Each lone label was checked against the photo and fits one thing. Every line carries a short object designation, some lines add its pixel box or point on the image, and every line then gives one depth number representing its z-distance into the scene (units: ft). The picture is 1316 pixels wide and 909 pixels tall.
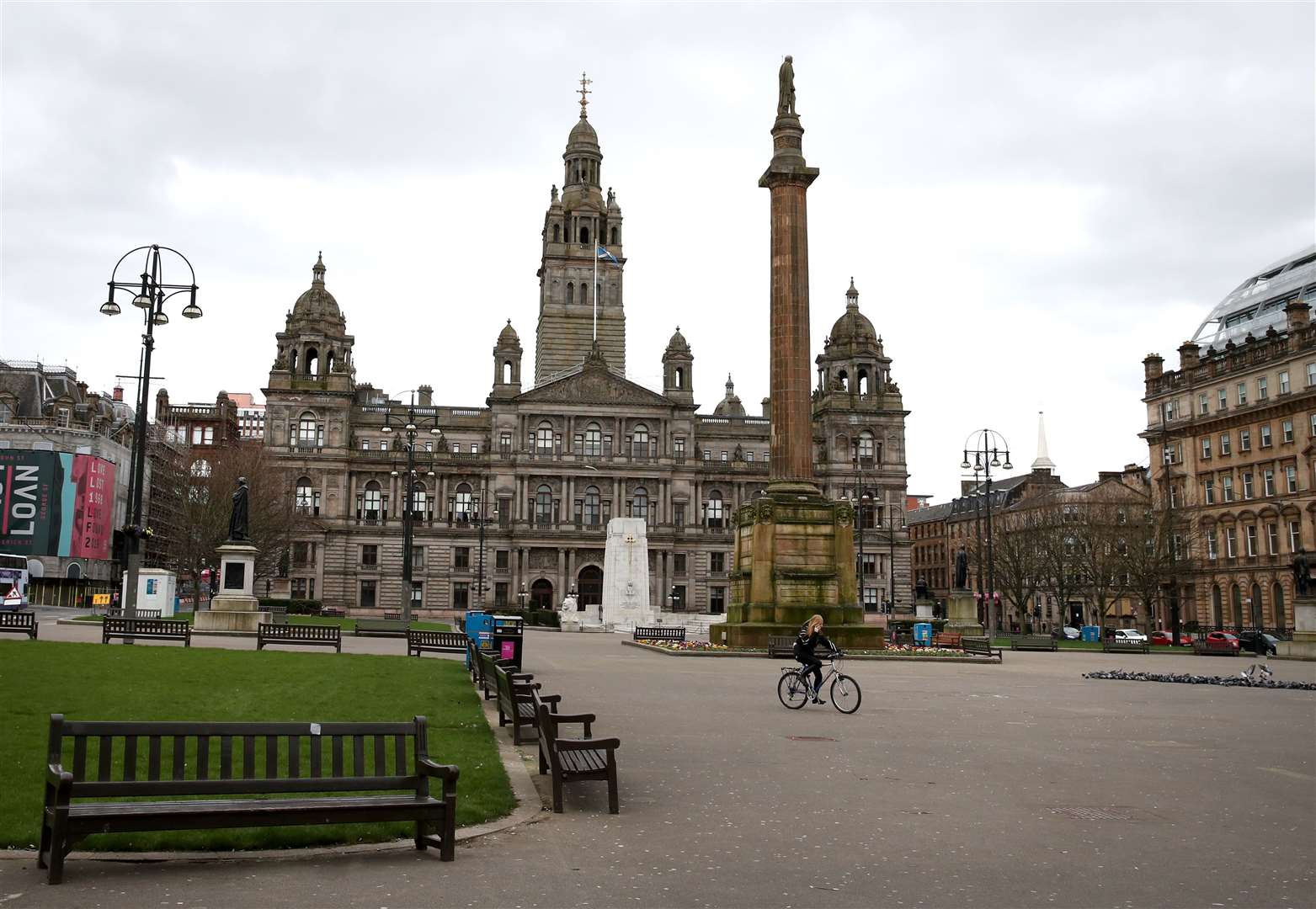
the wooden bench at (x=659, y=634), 148.66
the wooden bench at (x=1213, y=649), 146.82
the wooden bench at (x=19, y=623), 88.17
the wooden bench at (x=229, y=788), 22.38
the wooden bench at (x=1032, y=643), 153.07
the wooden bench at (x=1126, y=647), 153.69
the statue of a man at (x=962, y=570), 163.53
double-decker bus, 188.88
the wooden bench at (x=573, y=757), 30.66
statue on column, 123.24
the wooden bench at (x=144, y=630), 88.74
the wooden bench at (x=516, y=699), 41.14
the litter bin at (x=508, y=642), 68.49
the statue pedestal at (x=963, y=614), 153.47
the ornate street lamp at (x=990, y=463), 159.84
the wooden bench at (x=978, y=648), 118.52
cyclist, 58.13
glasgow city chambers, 295.89
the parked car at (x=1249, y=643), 148.05
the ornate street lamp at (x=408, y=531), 135.23
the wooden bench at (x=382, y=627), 127.83
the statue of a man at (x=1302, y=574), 126.93
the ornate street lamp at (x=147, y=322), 89.04
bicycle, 57.82
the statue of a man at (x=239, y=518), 124.26
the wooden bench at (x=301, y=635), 92.79
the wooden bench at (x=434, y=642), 92.89
